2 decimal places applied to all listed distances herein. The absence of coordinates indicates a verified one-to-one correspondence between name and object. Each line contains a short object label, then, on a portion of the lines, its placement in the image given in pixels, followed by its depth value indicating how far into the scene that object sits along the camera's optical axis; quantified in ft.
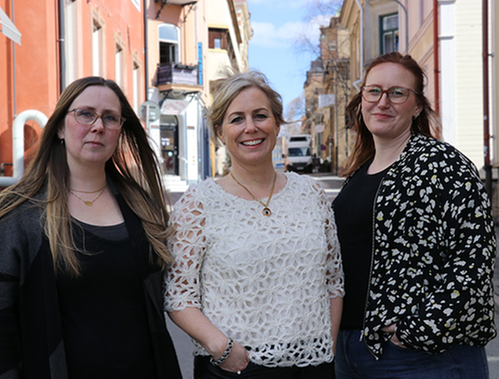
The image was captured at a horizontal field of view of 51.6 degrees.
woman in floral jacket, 6.41
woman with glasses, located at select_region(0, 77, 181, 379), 6.70
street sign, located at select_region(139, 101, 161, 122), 39.75
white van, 144.36
